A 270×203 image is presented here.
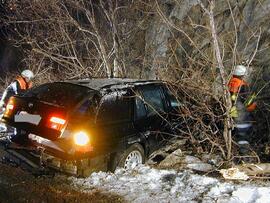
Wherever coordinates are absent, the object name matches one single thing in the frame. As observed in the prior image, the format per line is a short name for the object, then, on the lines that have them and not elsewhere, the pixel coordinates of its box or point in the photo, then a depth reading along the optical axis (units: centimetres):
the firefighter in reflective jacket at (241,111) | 755
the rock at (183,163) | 729
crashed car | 596
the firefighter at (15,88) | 863
